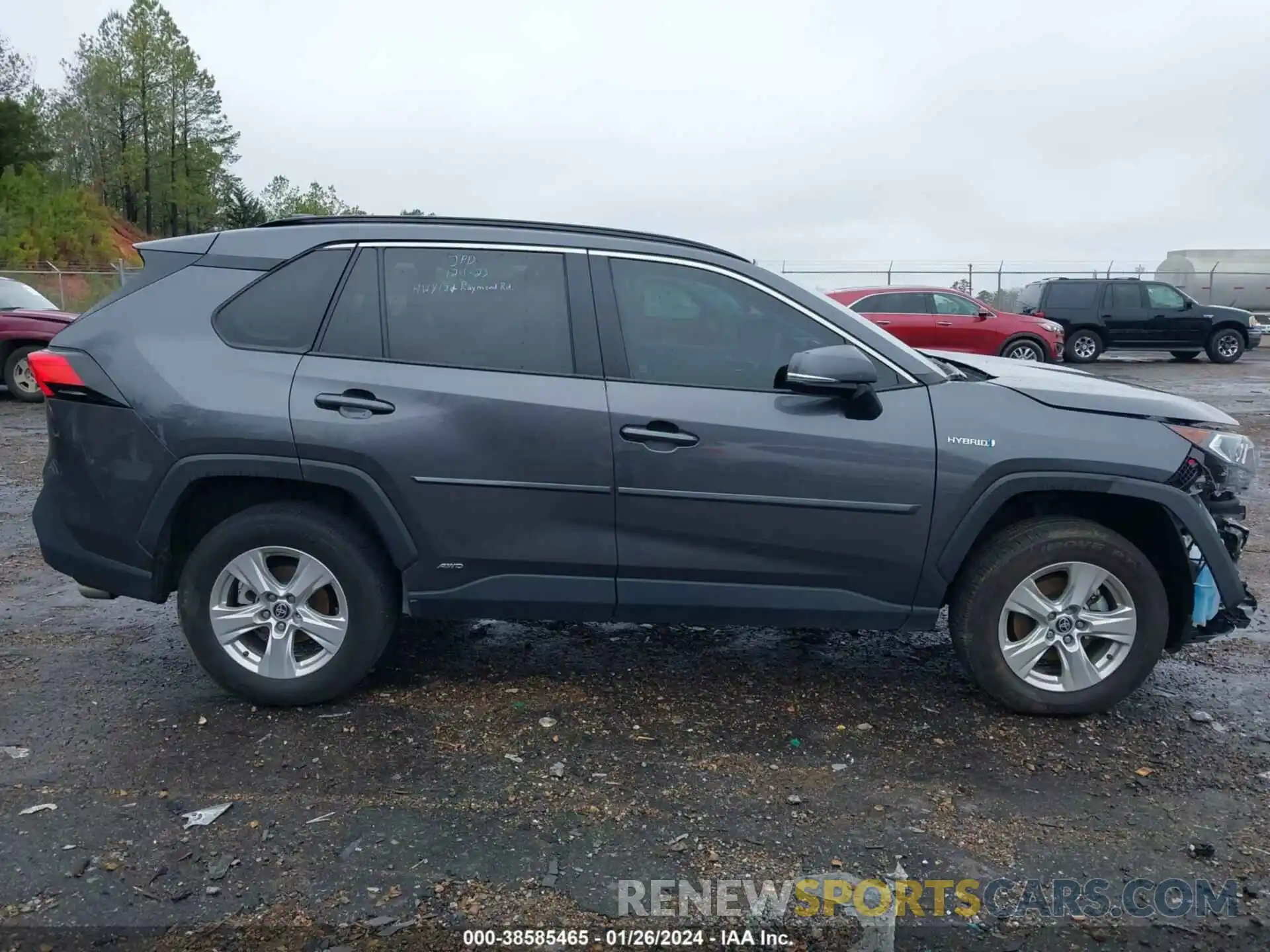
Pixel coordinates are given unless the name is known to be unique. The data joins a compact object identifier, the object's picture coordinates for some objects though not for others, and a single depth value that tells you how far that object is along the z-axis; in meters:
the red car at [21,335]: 13.27
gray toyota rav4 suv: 3.88
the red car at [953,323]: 17.81
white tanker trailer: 32.62
